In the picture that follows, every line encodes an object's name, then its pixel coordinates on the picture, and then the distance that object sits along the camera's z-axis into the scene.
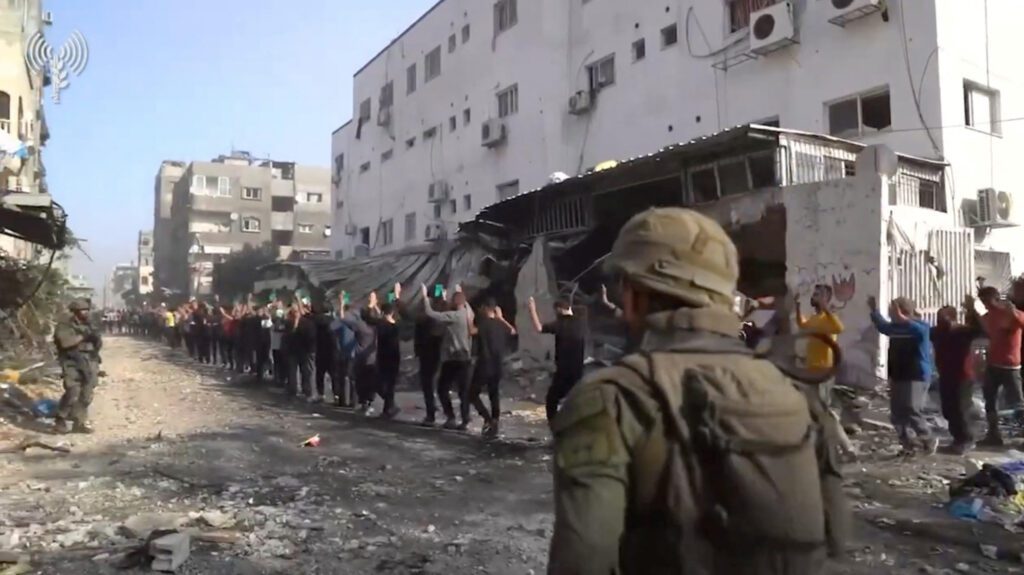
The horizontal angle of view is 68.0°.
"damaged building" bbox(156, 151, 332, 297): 56.03
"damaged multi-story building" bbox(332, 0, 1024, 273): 12.67
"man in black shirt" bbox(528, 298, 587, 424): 7.86
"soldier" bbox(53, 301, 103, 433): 8.91
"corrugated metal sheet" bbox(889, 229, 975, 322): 11.03
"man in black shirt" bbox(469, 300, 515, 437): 8.70
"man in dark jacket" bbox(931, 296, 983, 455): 7.35
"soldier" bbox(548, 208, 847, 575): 1.41
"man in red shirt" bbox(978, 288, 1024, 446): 7.38
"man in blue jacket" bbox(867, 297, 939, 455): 7.37
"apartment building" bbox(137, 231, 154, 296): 86.06
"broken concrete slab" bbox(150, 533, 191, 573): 4.14
